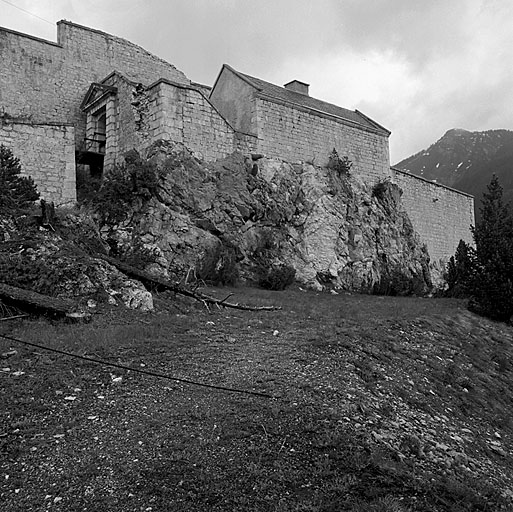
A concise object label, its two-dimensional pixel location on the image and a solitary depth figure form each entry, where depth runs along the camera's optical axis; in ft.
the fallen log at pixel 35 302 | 27.17
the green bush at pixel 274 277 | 56.34
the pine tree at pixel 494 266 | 52.31
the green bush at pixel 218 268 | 52.31
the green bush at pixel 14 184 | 43.43
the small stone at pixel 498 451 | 20.93
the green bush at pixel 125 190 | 54.49
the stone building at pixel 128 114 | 56.49
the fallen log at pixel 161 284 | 36.40
